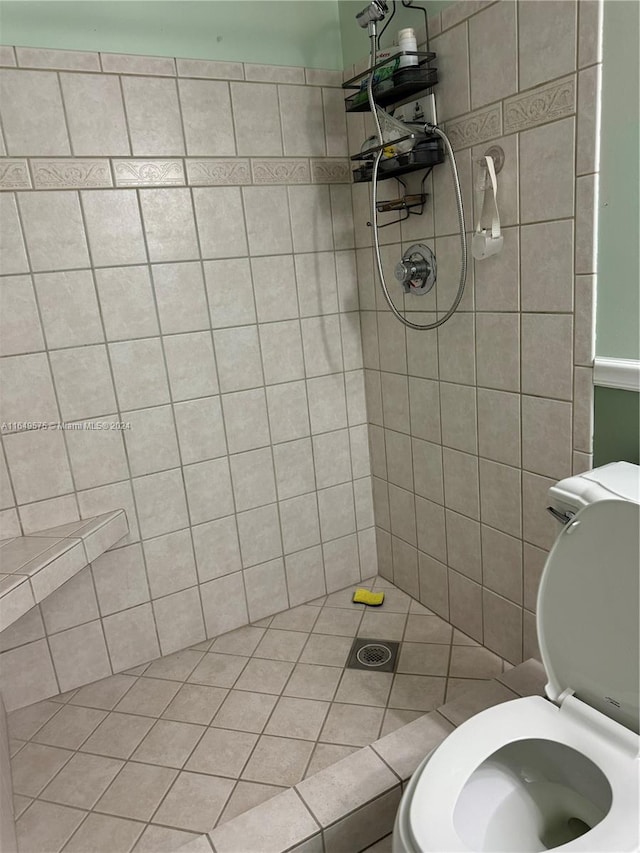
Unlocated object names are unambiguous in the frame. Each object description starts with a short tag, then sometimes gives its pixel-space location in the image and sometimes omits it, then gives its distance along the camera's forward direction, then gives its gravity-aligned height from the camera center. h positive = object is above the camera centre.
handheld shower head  1.54 +0.70
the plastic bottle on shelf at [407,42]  1.51 +0.59
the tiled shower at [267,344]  1.42 -0.17
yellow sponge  2.18 -1.16
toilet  1.05 -0.88
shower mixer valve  1.75 +0.02
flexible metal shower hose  1.51 +0.21
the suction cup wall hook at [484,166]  1.44 +0.25
